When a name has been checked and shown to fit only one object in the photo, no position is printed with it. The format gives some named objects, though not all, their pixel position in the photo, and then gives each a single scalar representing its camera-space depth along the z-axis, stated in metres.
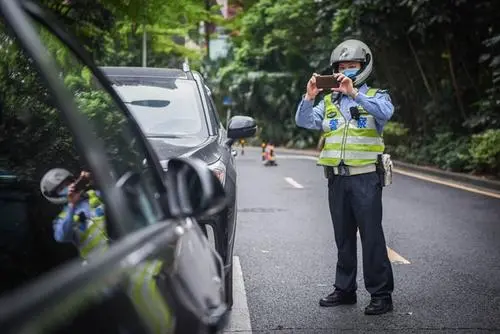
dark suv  5.00
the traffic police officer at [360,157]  5.14
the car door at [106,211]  1.58
